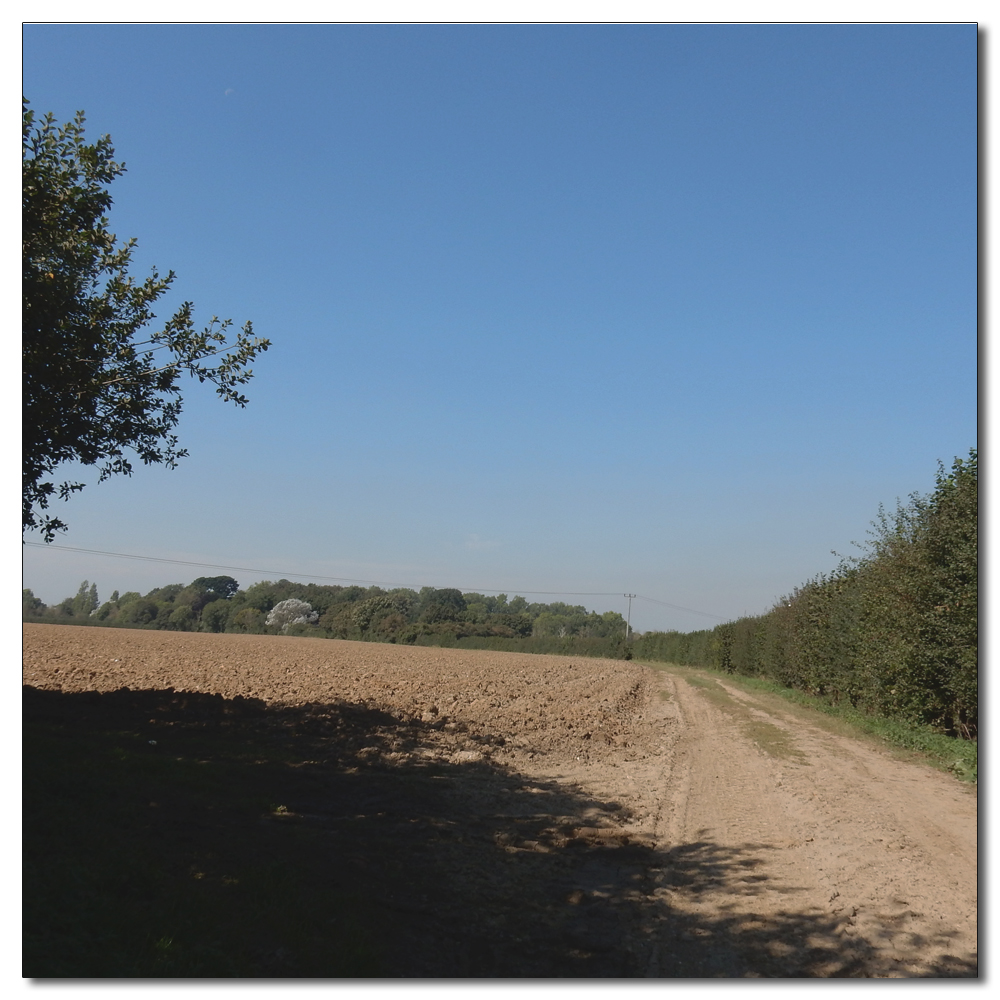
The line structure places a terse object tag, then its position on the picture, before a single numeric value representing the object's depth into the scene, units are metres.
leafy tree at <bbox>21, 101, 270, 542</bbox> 6.72
